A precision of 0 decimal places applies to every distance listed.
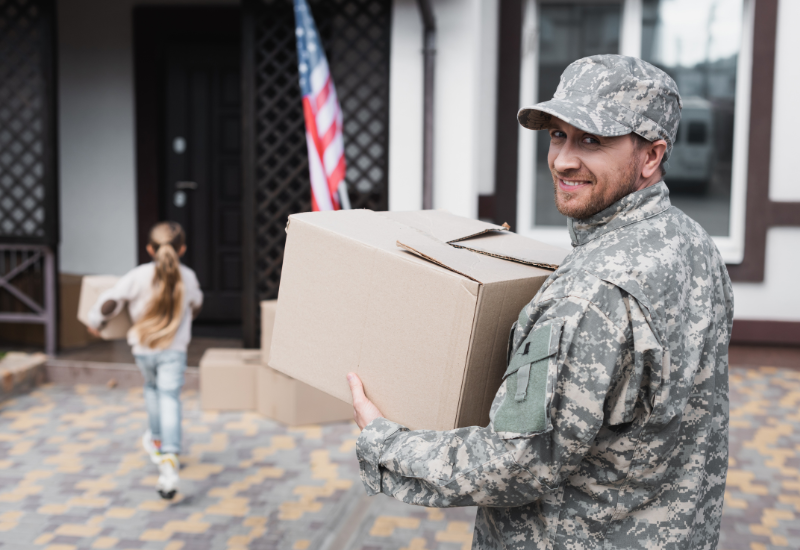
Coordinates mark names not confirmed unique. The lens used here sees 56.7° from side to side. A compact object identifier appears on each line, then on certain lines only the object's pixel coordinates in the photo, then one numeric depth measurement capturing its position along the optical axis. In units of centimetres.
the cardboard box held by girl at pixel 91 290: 341
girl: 359
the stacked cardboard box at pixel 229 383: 487
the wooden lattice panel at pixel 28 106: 550
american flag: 426
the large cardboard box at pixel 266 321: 450
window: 611
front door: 662
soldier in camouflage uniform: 117
